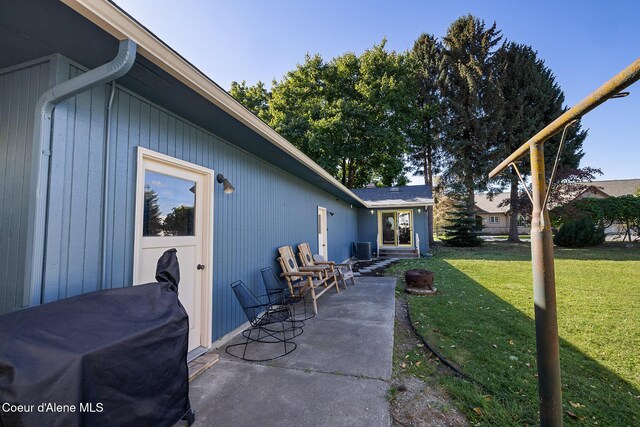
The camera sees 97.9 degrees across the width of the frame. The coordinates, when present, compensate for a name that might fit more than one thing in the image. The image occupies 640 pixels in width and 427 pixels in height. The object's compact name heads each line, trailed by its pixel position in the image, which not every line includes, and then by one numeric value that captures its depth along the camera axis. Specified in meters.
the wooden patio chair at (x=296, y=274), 4.76
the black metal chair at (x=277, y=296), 4.37
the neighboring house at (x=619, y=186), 29.62
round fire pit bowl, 5.85
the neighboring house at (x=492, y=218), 31.98
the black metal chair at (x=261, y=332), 3.26
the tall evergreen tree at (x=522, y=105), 17.09
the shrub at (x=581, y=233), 14.20
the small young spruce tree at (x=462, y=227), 16.27
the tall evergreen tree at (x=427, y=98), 19.10
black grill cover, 1.06
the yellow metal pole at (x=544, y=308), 1.58
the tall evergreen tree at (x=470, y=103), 17.64
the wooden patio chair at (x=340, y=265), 6.50
